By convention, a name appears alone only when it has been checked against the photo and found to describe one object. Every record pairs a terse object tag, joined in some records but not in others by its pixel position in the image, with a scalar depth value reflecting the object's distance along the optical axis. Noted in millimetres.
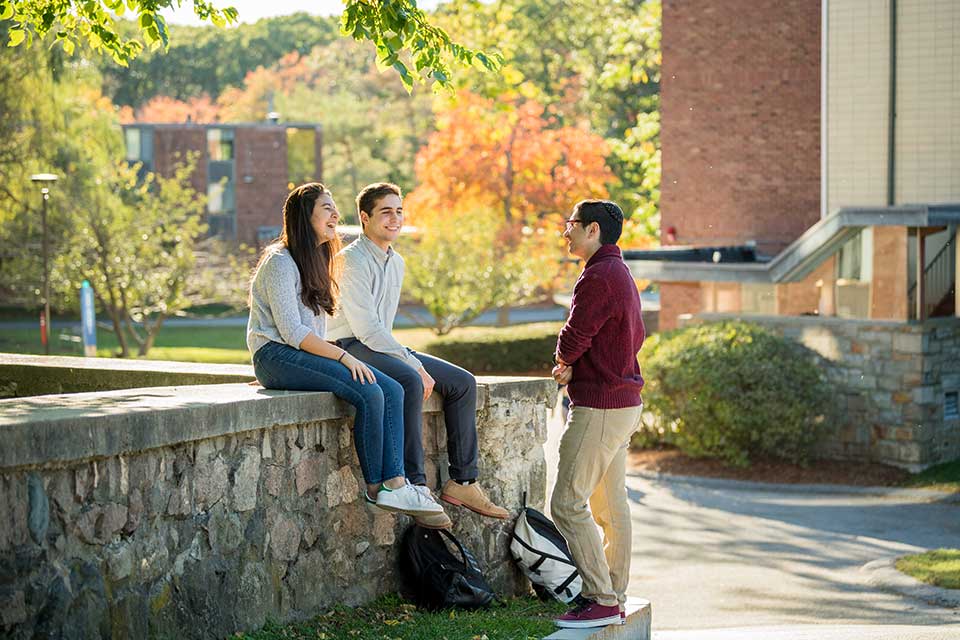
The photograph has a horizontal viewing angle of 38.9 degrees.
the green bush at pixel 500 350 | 29359
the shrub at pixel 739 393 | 17438
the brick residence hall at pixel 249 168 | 54188
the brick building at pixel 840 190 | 17656
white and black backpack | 8016
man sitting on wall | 6898
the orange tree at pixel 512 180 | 35781
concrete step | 6547
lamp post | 24531
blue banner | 25375
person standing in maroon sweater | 6426
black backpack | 7137
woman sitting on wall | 6570
